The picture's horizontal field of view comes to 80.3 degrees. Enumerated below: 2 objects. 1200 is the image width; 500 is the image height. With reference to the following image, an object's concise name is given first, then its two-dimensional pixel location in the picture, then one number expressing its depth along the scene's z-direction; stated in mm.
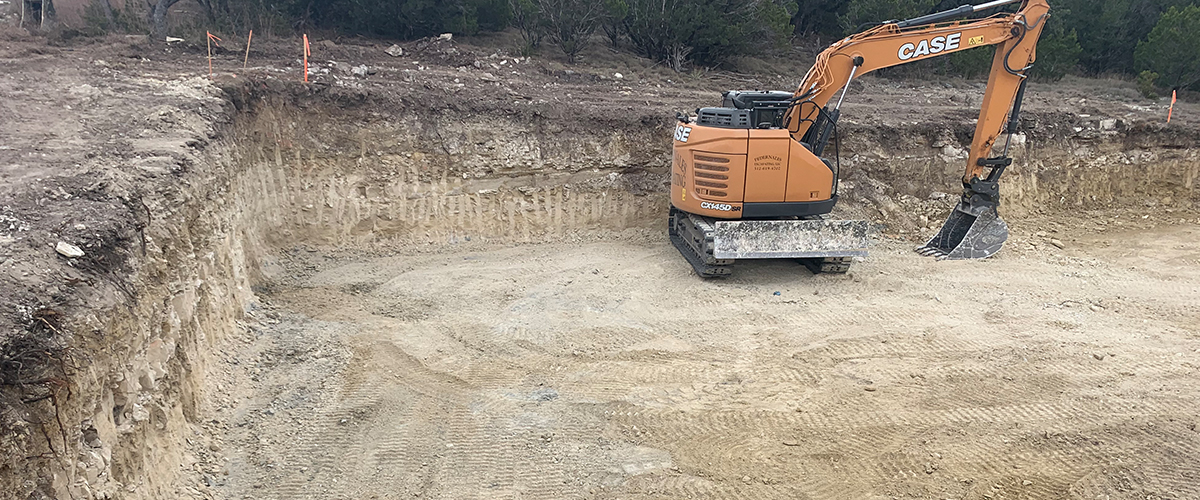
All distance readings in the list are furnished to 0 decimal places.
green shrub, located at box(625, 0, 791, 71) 15359
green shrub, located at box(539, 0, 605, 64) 15484
